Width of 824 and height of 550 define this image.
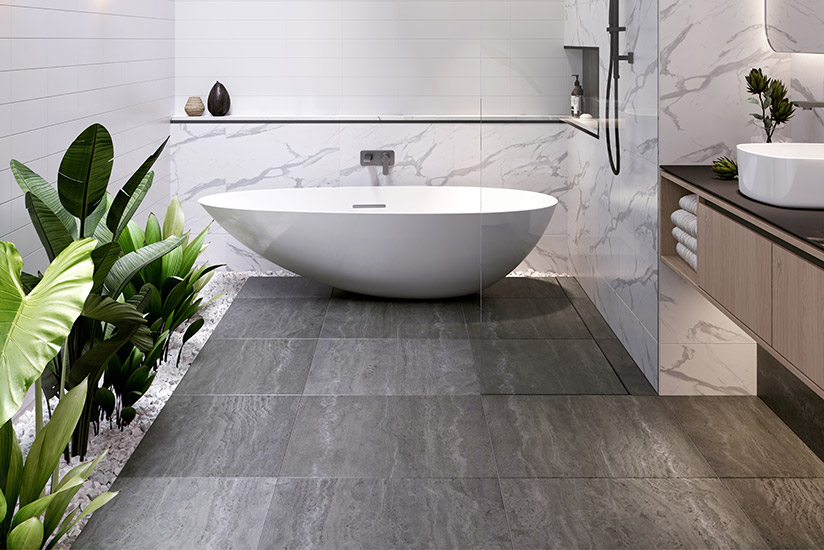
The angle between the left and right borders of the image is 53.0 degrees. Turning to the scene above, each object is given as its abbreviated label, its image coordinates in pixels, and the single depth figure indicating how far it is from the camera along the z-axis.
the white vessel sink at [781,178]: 2.35
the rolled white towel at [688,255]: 3.12
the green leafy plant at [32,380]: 1.76
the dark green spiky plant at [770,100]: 3.11
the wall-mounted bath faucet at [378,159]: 5.81
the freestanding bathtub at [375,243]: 4.57
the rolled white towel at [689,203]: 3.14
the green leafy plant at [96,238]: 2.53
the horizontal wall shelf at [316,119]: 5.79
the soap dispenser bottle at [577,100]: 3.56
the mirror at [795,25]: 3.05
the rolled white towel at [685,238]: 3.10
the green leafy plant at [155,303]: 3.21
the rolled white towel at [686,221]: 3.10
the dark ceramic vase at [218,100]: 5.80
